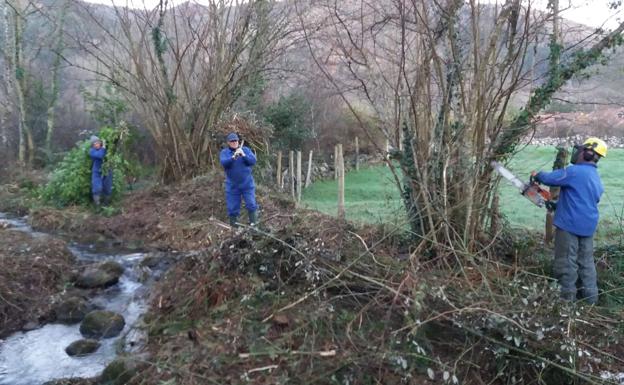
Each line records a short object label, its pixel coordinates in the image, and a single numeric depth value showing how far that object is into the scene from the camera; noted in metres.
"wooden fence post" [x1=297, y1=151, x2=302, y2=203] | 17.53
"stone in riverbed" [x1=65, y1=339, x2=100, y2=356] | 5.90
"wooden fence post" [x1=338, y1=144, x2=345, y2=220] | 12.42
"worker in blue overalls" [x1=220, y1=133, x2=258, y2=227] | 8.95
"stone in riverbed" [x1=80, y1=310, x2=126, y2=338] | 6.29
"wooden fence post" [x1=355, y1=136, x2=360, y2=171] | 24.06
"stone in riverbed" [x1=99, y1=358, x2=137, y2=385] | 5.08
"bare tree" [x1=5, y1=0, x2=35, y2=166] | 18.36
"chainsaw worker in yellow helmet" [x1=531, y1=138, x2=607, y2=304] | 5.80
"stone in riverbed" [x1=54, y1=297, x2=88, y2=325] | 6.72
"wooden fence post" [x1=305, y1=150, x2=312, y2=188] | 20.17
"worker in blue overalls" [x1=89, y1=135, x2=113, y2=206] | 12.16
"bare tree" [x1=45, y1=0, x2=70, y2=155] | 19.47
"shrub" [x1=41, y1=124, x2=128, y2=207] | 12.37
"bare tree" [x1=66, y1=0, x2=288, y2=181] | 13.20
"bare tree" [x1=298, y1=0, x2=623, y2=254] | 6.36
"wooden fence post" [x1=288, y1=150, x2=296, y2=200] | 17.49
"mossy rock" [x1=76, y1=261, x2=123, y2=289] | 7.69
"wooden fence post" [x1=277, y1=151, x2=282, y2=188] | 16.47
